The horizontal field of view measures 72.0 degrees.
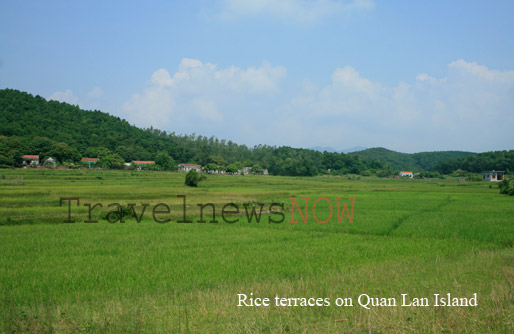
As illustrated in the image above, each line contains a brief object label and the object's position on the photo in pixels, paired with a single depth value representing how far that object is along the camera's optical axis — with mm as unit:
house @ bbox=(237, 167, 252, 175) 97456
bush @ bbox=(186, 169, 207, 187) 41509
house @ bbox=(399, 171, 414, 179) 96075
